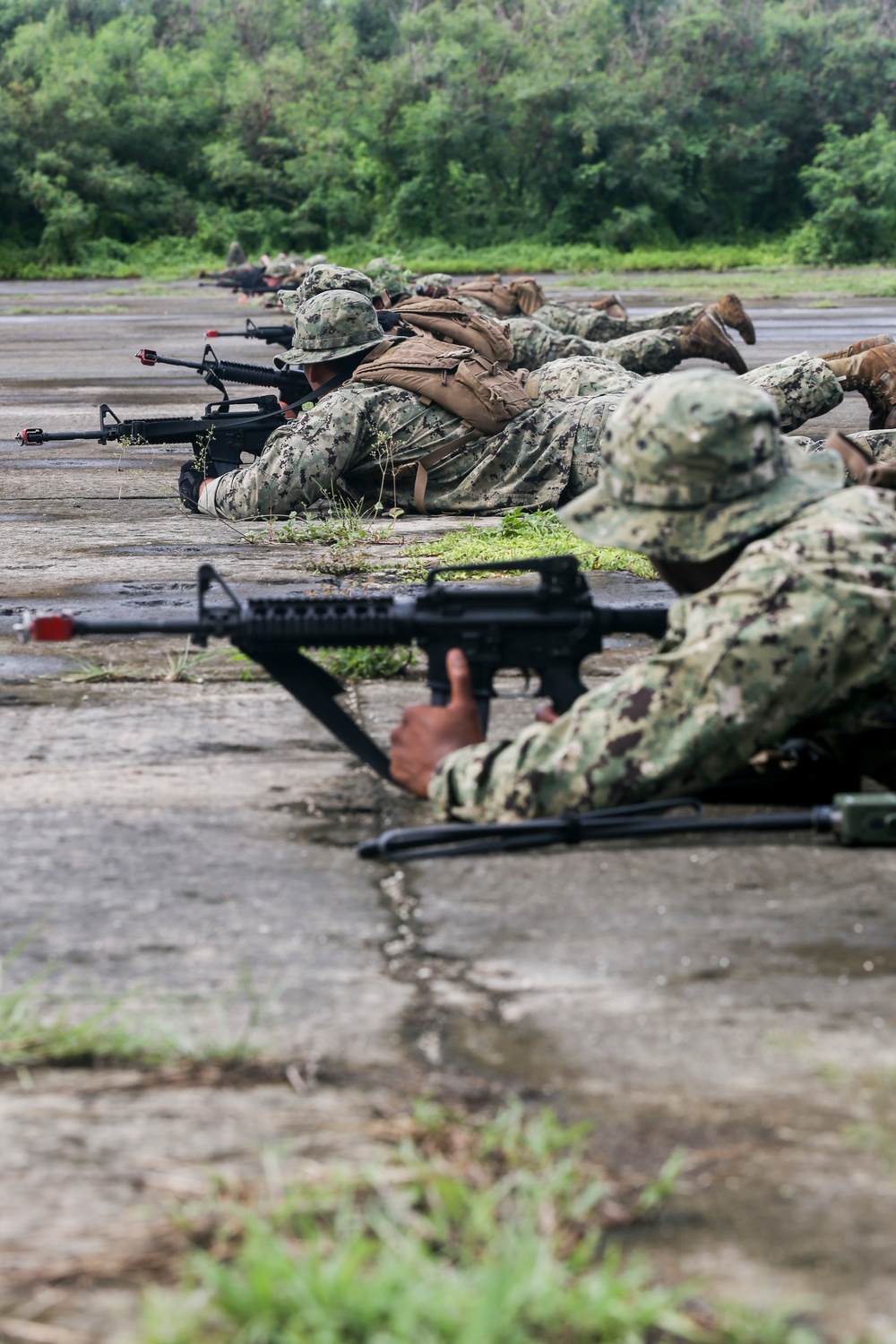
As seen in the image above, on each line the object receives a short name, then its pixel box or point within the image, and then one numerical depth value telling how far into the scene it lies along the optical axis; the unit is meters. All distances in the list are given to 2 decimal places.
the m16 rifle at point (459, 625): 7.53
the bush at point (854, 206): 64.00
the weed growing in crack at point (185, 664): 10.72
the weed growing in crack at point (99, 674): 10.70
